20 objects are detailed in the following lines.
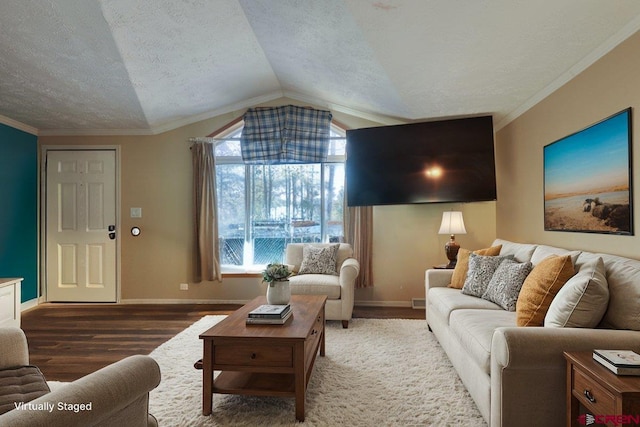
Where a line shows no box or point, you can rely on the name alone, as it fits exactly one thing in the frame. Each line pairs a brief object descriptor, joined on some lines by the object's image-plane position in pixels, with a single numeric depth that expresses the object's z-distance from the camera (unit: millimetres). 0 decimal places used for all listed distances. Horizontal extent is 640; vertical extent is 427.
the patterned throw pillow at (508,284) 2362
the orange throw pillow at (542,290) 1881
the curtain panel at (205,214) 4496
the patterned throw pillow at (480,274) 2730
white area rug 1881
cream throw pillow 1639
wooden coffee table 1851
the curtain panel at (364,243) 4367
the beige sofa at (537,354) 1517
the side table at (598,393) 1146
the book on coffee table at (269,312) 2107
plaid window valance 4527
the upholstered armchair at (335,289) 3473
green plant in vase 2422
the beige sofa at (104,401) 771
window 4613
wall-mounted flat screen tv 3693
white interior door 4578
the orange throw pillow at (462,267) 3076
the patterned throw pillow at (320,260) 3920
